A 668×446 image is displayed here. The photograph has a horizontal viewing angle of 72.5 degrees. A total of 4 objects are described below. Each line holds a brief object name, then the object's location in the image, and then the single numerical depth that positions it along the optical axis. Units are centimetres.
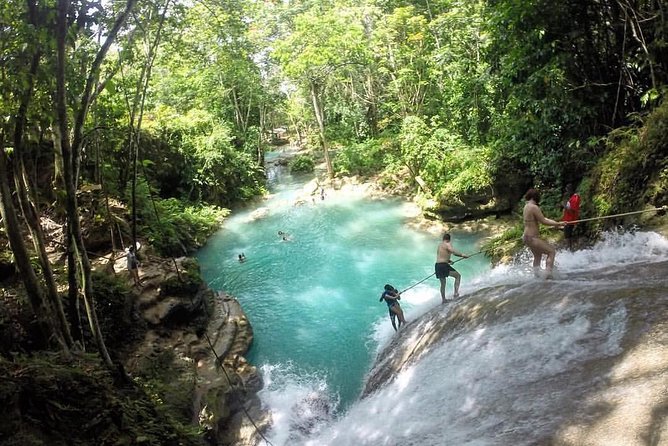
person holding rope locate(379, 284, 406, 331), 1102
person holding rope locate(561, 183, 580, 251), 983
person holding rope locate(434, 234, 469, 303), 996
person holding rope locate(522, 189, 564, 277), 813
